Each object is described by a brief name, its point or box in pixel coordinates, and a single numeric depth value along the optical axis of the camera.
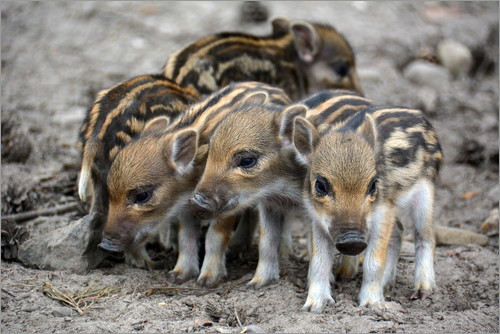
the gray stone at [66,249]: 9.33
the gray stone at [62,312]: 7.95
